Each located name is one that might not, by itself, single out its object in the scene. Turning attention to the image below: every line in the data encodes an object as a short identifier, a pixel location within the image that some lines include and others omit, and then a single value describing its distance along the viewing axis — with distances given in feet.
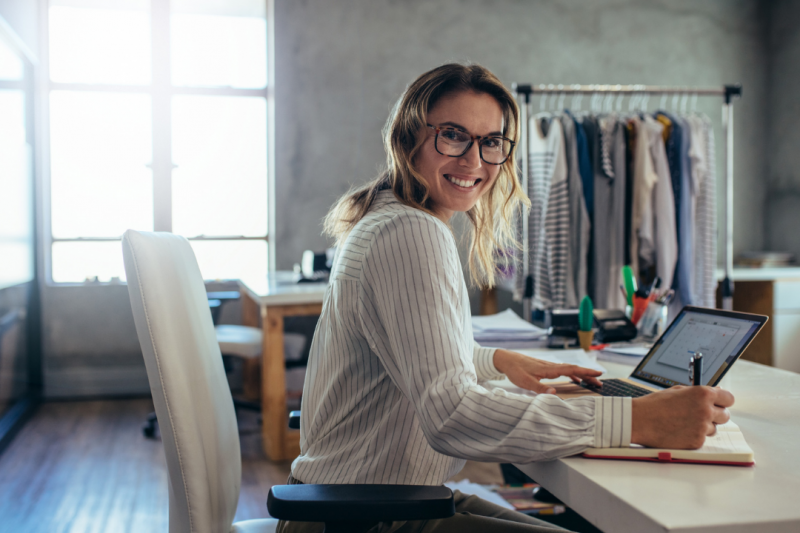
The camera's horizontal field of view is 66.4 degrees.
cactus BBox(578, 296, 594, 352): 5.08
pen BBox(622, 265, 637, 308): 5.86
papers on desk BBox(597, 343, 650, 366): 4.65
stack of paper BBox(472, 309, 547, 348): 5.12
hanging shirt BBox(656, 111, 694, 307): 9.83
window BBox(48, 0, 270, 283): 13.80
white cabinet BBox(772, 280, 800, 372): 11.26
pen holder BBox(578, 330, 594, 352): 5.14
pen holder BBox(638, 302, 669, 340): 5.51
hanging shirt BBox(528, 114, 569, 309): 9.77
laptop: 3.26
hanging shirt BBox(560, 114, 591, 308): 9.80
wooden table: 8.82
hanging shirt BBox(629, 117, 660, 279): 9.75
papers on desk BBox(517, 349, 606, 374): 4.34
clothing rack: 9.37
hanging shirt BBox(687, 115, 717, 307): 10.00
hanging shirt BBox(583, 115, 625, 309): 9.80
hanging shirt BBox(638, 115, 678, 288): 9.68
